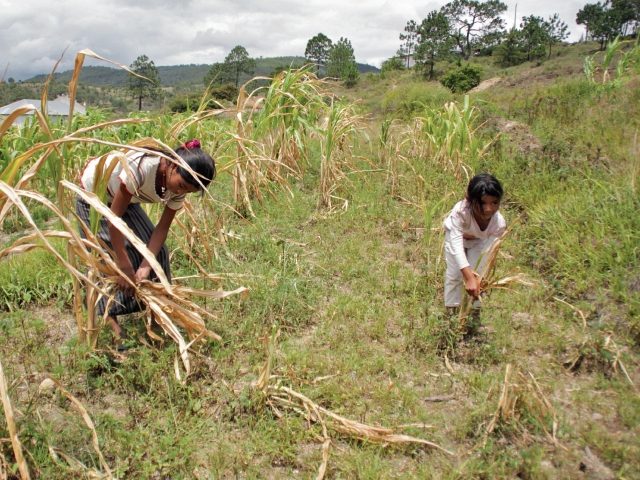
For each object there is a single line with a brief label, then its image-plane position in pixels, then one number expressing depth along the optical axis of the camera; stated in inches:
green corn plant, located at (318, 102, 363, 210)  175.0
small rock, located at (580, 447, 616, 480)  64.2
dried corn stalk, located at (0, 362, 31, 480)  53.8
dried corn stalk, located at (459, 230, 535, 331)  91.5
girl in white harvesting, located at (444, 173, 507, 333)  89.1
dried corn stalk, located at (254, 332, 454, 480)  70.6
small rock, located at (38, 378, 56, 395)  75.4
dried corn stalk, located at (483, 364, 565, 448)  71.7
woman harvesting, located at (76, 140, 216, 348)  83.4
